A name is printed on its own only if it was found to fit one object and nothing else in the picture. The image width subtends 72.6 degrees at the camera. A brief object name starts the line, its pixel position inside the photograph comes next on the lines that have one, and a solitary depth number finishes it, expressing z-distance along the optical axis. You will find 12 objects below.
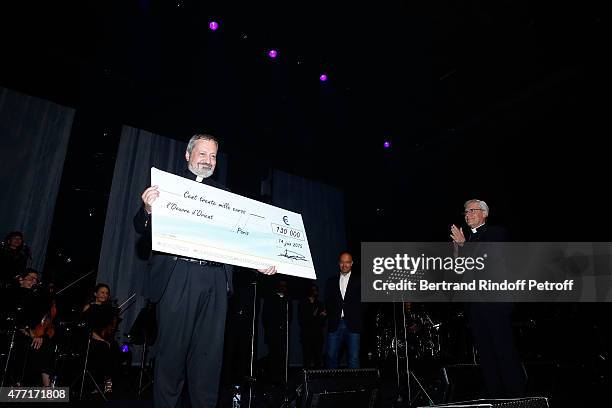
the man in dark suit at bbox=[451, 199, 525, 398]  3.40
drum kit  8.24
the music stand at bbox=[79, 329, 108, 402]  4.76
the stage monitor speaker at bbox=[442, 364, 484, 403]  4.05
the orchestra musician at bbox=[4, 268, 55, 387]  4.81
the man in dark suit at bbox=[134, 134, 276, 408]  2.08
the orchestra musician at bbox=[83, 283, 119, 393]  5.35
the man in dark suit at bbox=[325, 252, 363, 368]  5.75
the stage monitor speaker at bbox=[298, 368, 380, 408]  2.99
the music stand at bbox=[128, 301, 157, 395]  5.24
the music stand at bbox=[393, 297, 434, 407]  4.59
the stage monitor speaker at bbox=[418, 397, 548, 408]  1.96
